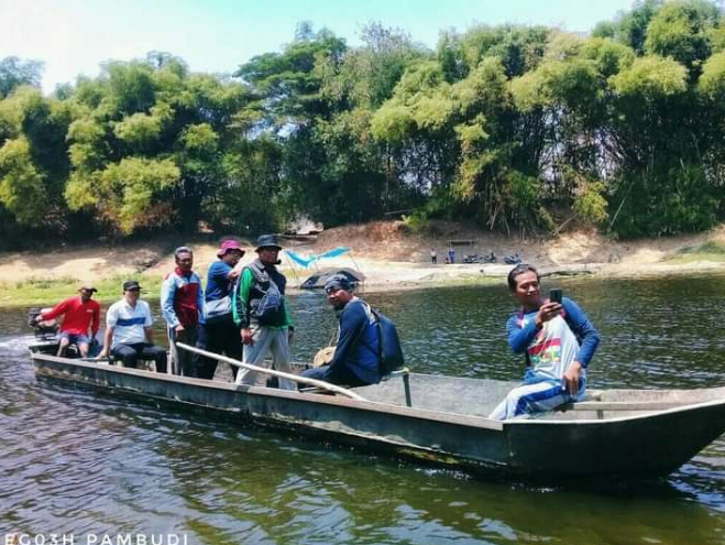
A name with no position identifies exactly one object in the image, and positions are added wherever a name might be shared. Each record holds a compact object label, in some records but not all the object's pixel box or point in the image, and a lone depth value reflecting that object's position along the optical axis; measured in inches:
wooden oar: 302.2
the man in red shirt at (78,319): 489.9
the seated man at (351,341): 300.4
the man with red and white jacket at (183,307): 386.6
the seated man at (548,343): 228.8
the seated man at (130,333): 427.8
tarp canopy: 1229.6
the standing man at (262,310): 335.6
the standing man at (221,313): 375.6
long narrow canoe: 227.8
